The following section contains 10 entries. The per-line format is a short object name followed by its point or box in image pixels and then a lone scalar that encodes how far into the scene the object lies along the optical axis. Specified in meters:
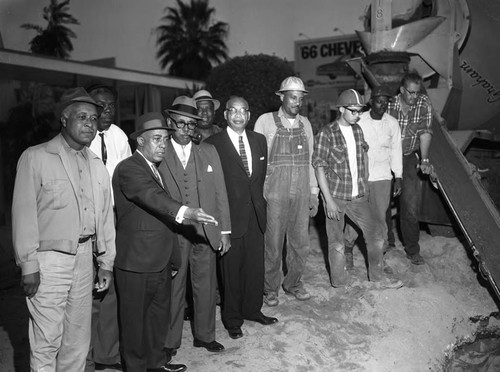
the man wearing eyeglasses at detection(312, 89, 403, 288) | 5.54
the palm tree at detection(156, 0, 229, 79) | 36.41
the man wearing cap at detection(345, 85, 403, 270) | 5.89
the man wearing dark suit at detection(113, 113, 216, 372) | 3.94
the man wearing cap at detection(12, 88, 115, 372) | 3.36
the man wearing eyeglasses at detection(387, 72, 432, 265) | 6.28
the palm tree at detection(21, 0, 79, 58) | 27.19
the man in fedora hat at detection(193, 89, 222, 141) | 5.48
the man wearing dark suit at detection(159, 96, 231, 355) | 4.49
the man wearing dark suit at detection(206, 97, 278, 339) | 5.00
